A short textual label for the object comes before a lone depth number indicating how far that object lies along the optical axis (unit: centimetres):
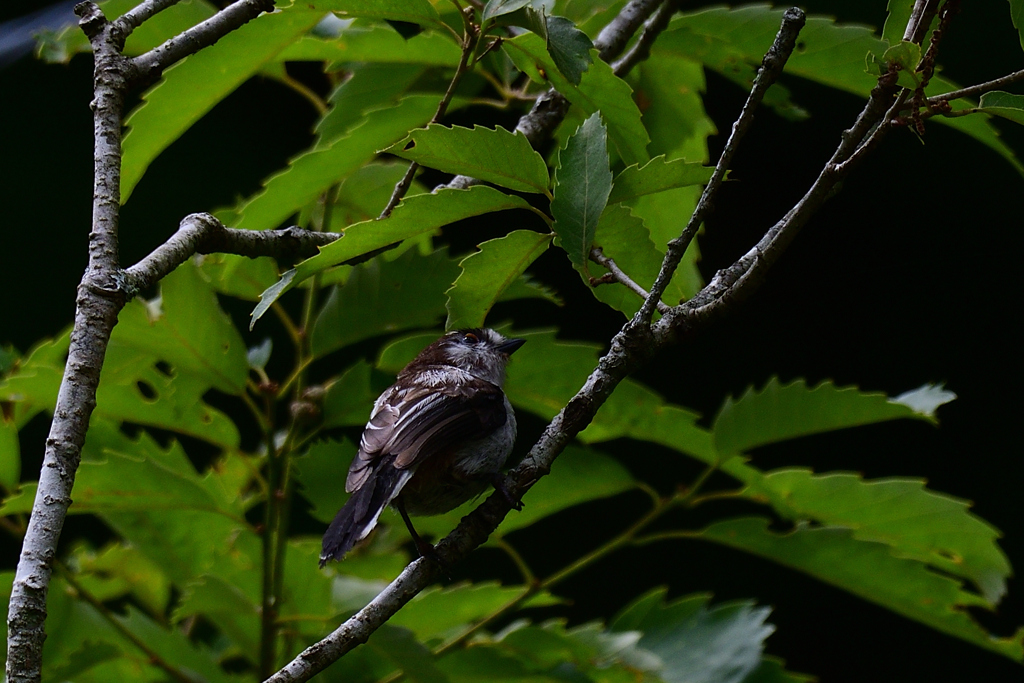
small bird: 536
